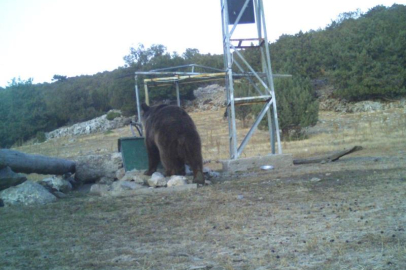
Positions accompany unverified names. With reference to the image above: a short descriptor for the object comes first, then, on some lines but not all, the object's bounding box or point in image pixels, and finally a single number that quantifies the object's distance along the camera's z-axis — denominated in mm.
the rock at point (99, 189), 8786
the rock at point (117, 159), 11633
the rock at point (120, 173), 11211
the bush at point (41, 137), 30438
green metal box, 11188
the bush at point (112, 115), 37400
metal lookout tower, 11641
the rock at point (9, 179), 8570
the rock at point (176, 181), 8562
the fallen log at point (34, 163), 9571
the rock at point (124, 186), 8641
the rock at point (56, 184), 9664
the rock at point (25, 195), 7801
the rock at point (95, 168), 11539
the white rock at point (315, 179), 8131
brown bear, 9164
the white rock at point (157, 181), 8703
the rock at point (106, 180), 10998
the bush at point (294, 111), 21500
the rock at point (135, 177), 9357
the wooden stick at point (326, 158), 11156
